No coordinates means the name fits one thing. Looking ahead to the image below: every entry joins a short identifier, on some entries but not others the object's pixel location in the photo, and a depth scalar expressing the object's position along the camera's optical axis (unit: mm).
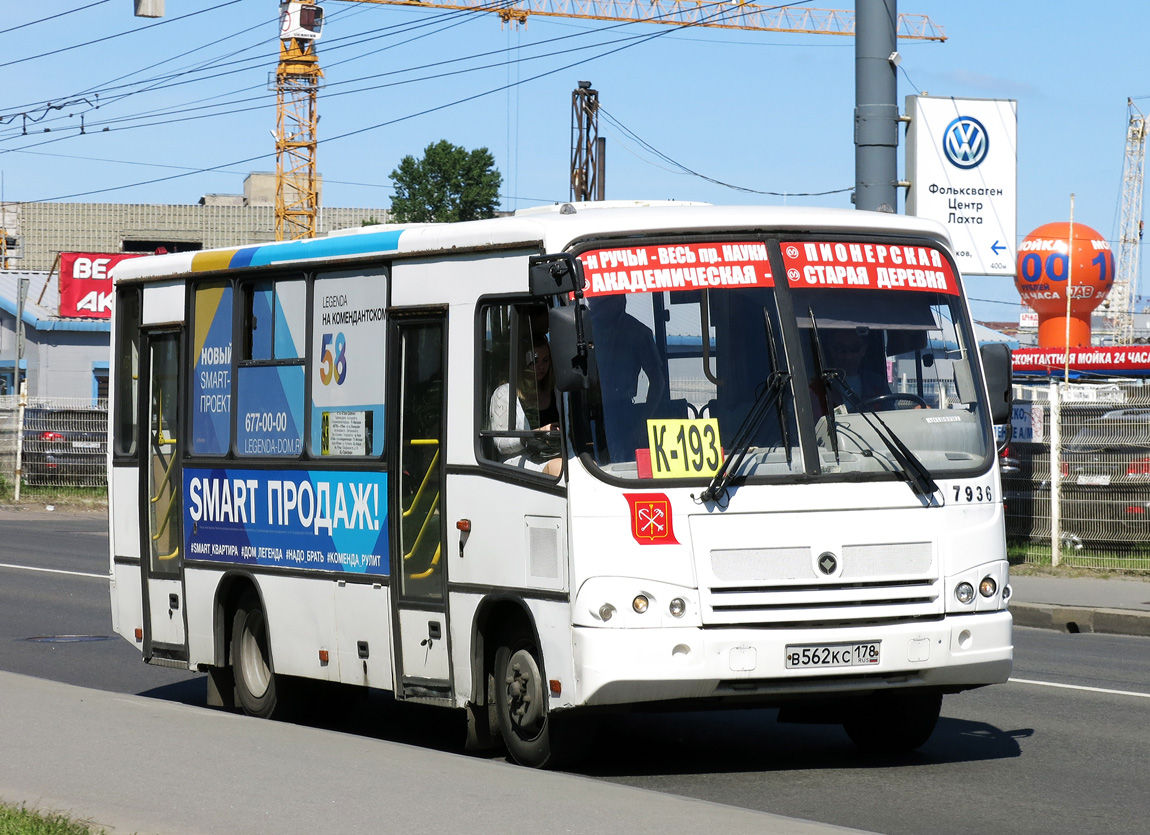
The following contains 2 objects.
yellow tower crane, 85125
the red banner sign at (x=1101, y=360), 62875
